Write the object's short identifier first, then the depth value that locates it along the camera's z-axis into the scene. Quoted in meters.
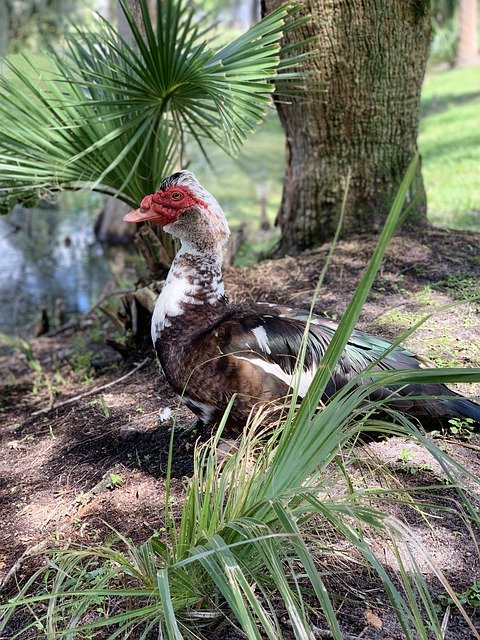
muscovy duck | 2.94
